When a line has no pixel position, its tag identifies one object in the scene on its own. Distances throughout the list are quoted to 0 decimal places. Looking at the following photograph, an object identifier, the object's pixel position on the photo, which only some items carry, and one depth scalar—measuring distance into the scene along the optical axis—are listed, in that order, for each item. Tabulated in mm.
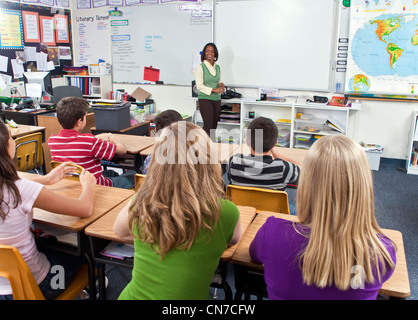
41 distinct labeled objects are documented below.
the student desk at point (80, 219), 1624
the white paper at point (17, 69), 5391
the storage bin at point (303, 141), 4797
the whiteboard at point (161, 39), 5359
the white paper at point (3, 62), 5218
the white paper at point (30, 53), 5559
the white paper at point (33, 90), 4727
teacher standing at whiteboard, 4840
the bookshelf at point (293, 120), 4785
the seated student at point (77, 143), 2486
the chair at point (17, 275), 1292
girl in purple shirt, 992
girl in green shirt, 1129
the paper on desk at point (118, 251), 1676
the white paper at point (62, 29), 6043
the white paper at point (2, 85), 5093
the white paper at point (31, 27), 5520
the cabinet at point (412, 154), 4336
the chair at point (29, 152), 3296
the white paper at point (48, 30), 5789
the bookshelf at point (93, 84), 6031
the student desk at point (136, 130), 3799
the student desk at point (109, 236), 1526
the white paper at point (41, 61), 5754
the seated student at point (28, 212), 1407
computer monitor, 5086
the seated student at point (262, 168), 2066
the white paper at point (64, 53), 6129
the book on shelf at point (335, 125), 4727
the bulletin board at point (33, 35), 5254
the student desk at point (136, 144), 2989
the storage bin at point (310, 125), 4832
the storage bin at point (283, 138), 4969
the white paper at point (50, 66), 5912
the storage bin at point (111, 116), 3674
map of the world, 4238
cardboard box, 5914
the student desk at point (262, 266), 1201
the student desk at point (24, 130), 3507
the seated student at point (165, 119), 2566
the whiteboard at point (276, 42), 4676
